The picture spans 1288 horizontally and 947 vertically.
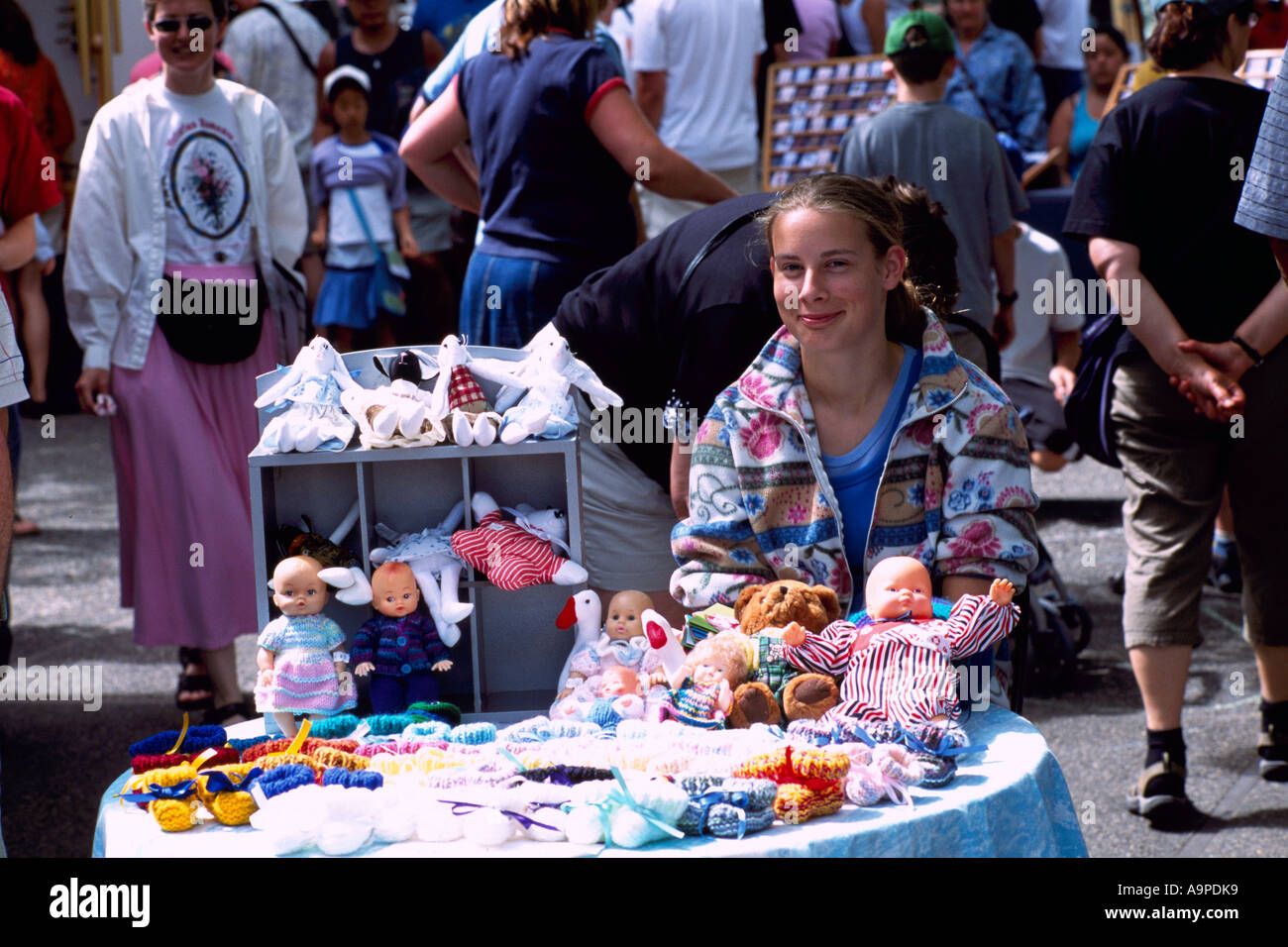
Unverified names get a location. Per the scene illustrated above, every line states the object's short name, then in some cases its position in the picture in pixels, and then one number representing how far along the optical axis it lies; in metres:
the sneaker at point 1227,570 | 5.57
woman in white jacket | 4.22
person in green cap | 4.53
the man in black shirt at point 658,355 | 2.79
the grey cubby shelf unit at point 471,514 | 2.59
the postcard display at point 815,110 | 7.04
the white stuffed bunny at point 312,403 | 2.46
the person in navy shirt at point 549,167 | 3.70
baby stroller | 4.60
